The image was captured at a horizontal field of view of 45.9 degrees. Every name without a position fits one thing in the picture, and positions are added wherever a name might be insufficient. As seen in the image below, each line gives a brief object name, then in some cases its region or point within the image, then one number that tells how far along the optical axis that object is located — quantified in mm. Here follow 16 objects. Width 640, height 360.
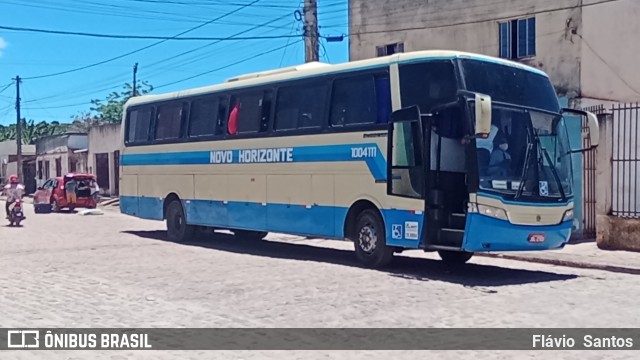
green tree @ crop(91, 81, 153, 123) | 68250
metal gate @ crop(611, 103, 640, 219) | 15844
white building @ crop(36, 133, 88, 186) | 49469
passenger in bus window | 11680
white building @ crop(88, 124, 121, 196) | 43006
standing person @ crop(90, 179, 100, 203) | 34469
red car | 34000
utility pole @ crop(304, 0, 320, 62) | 21344
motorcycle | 24562
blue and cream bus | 11688
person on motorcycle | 24522
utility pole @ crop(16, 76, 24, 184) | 54250
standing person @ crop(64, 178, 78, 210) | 33969
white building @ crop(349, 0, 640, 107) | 20688
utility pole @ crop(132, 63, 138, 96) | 57406
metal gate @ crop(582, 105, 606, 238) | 17531
